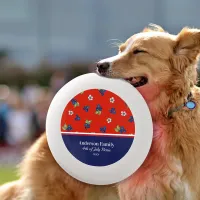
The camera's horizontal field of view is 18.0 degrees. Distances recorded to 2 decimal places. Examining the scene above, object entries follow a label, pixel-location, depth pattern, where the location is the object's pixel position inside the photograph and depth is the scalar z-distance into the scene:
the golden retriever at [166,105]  5.80
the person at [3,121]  16.97
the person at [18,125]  16.81
